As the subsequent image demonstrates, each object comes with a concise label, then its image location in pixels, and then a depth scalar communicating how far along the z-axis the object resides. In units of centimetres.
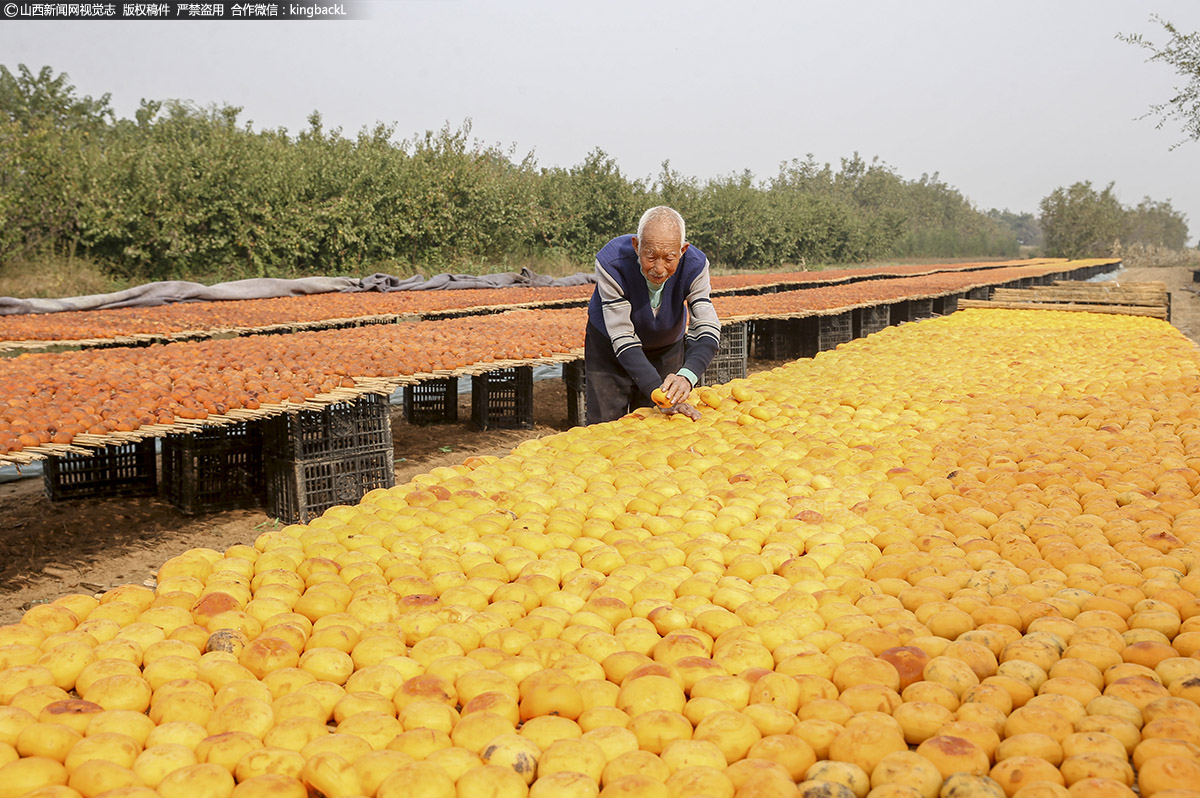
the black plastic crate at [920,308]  1784
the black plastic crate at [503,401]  919
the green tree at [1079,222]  6178
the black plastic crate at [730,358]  1092
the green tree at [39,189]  1770
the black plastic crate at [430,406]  955
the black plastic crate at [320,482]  596
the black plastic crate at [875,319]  1502
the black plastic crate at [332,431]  600
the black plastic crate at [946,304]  1814
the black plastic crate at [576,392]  926
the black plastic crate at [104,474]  648
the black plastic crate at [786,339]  1412
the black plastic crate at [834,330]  1416
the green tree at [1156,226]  9378
